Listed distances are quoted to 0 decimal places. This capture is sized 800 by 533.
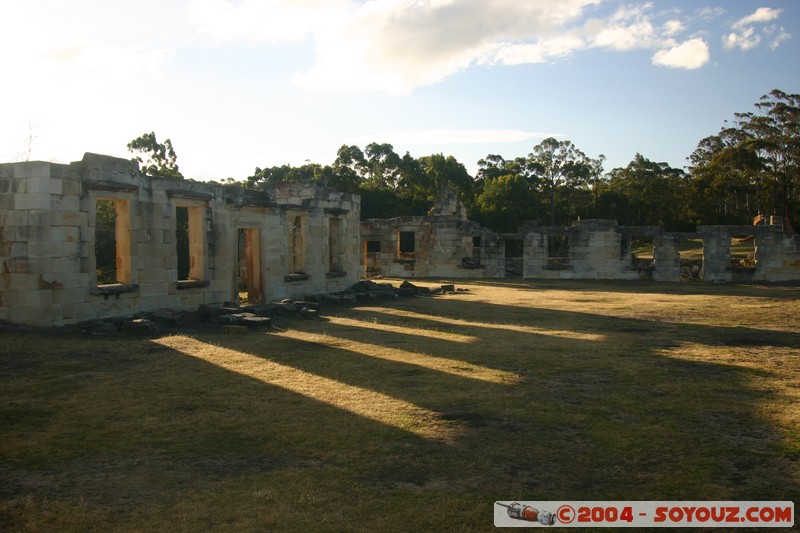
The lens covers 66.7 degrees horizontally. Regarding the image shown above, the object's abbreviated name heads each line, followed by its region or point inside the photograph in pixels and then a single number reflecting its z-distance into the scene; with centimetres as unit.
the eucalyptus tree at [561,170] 4975
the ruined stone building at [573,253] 2508
